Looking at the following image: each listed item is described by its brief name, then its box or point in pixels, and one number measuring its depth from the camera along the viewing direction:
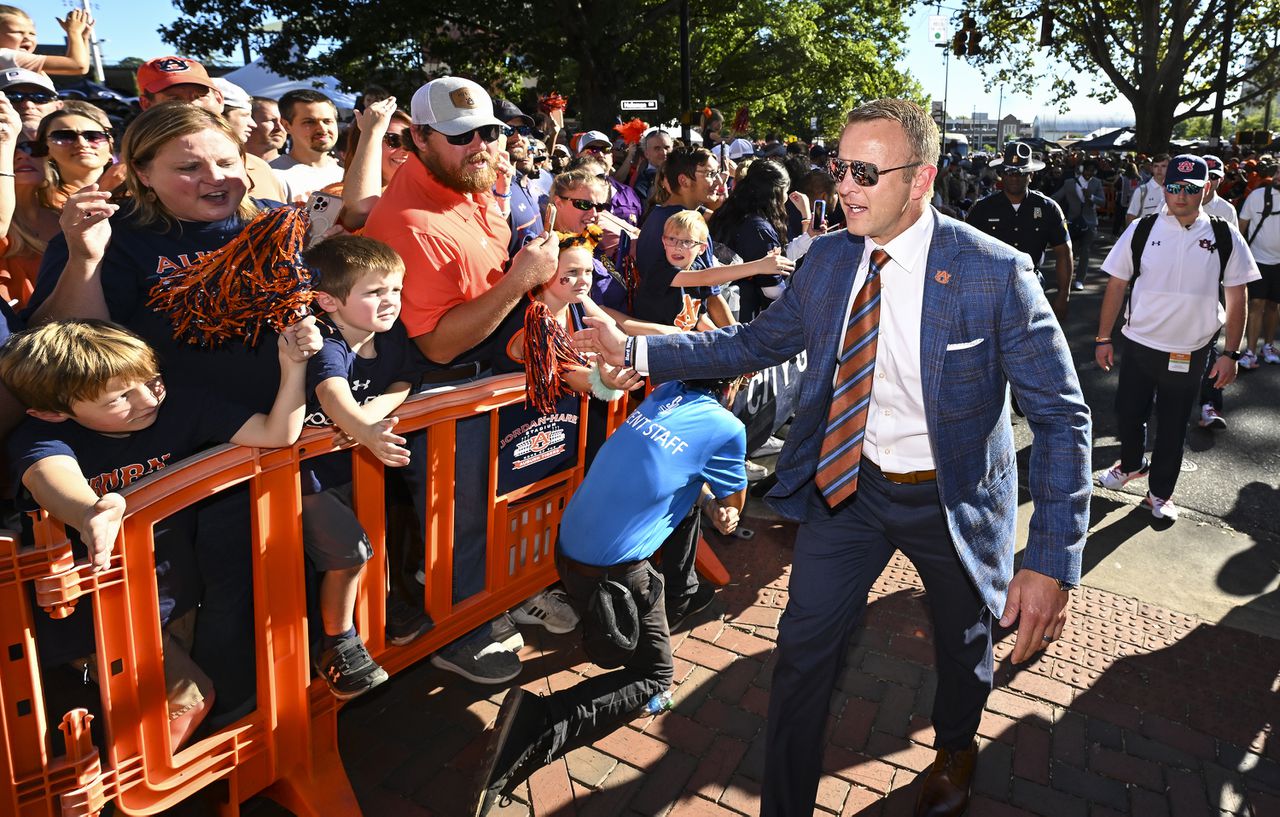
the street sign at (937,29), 26.95
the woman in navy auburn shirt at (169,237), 2.63
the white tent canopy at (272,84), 19.78
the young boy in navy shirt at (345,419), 2.64
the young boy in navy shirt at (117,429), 2.10
